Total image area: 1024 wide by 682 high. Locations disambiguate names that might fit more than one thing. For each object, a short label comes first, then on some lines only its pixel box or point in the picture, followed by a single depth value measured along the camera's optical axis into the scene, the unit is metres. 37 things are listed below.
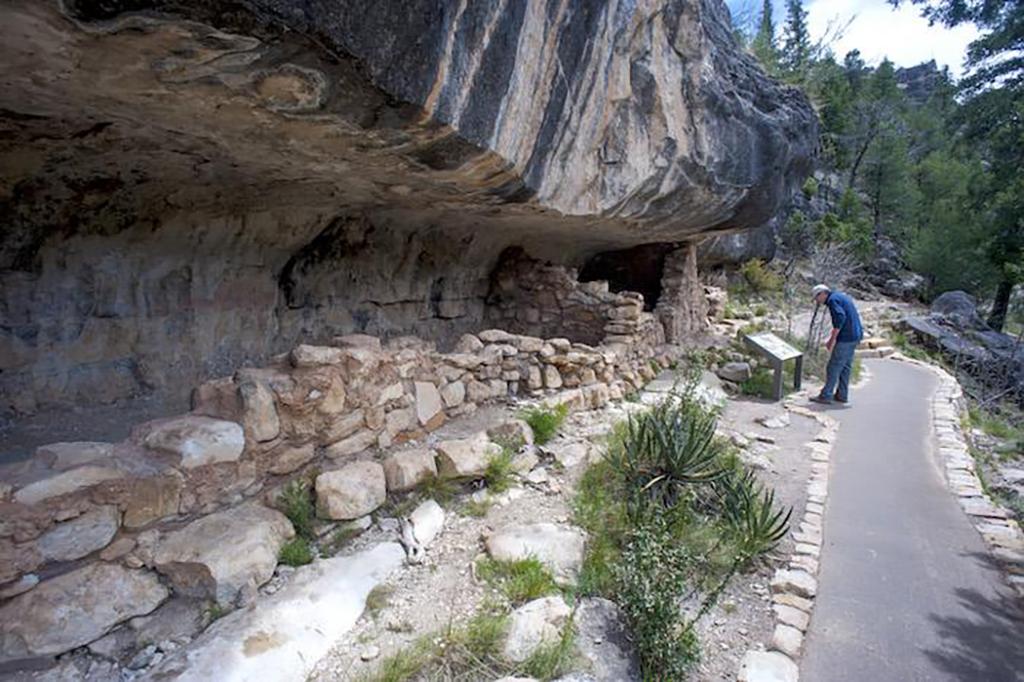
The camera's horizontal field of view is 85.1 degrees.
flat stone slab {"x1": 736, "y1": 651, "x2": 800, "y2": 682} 2.19
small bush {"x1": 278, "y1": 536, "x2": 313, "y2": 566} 2.40
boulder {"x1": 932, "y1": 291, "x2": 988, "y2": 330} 13.73
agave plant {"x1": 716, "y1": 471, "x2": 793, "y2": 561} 2.97
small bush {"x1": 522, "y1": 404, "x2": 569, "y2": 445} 3.84
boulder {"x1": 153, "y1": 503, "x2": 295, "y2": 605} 2.11
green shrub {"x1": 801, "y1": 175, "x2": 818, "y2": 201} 18.03
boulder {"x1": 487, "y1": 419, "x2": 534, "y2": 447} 3.57
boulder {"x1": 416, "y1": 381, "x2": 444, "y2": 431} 3.43
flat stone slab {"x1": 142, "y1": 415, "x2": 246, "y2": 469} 2.26
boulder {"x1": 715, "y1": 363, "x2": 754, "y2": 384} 6.68
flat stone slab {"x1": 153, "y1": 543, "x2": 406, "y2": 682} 1.88
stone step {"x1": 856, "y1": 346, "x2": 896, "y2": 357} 9.76
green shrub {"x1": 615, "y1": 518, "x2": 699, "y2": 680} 2.09
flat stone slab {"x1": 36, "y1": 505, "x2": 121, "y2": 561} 1.89
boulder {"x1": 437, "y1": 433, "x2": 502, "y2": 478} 3.17
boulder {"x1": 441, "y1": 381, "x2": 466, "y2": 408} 3.70
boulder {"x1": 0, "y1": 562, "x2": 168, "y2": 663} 1.79
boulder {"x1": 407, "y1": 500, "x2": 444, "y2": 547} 2.76
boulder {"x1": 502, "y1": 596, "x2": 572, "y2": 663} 2.06
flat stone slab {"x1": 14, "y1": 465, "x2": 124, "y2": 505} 1.84
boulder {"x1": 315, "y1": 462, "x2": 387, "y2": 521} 2.65
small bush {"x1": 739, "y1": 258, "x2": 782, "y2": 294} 13.12
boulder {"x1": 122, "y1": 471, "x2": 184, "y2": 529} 2.07
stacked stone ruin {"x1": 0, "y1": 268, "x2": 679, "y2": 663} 1.86
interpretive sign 5.99
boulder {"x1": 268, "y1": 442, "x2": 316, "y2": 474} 2.61
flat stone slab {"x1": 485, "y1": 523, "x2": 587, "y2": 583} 2.60
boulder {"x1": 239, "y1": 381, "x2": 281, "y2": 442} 2.48
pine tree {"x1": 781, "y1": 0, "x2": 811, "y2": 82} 19.95
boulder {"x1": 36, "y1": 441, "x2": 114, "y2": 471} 2.01
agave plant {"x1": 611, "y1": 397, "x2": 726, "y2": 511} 3.26
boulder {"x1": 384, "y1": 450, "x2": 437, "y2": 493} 2.97
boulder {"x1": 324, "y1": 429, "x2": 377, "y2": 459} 2.87
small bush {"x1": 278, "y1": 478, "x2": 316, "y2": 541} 2.55
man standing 6.04
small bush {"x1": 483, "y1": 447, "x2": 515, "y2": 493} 3.27
